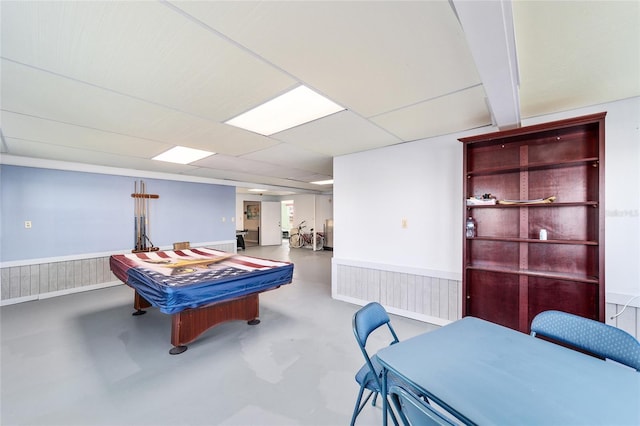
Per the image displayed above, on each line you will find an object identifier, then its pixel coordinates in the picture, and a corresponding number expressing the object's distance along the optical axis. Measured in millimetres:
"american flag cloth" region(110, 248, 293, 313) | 2402
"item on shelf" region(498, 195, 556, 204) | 2379
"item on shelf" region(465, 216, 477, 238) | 2823
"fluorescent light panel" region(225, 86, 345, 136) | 2166
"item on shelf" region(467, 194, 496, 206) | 2664
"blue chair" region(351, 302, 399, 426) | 1500
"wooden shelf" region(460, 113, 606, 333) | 2281
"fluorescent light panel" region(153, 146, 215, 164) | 3870
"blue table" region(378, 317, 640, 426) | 959
